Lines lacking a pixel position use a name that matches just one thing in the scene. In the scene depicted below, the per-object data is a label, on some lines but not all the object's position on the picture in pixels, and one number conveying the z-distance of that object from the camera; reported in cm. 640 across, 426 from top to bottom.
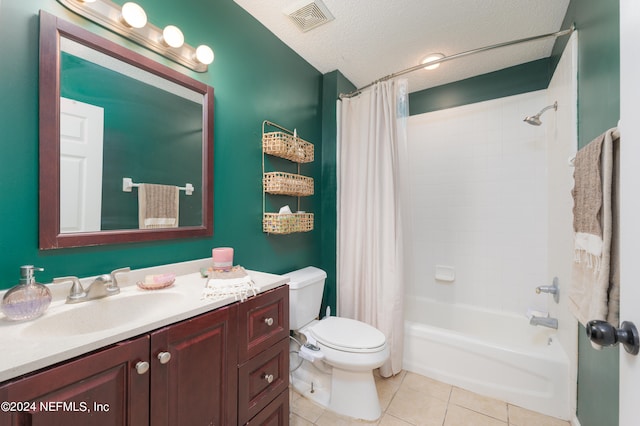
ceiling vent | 153
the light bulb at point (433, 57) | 205
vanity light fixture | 100
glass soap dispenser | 75
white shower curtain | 195
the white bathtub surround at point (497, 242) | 162
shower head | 195
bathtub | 157
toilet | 152
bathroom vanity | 58
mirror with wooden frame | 92
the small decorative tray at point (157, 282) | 107
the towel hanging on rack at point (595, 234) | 80
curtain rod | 149
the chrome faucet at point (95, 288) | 92
